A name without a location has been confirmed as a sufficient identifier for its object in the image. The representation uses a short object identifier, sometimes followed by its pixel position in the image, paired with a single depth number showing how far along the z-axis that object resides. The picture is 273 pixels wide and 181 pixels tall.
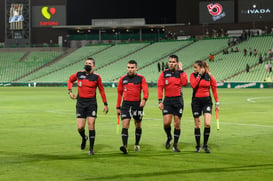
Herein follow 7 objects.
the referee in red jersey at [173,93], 14.84
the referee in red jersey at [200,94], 14.65
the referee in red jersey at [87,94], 14.56
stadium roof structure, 96.75
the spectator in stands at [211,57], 77.34
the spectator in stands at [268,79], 63.24
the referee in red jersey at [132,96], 14.52
